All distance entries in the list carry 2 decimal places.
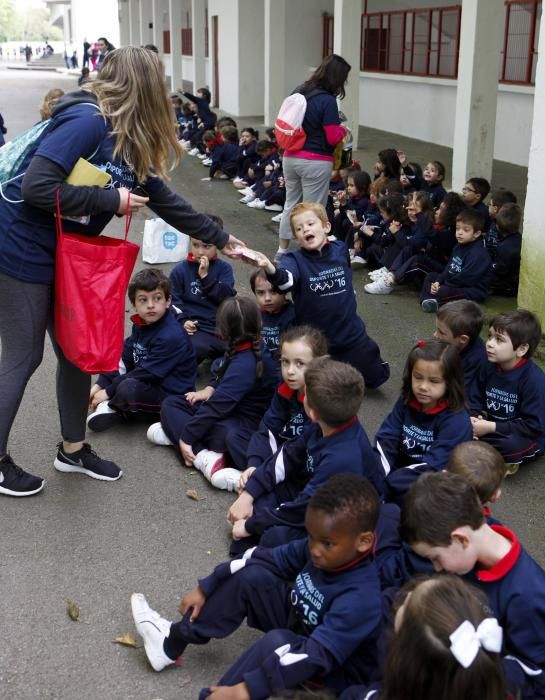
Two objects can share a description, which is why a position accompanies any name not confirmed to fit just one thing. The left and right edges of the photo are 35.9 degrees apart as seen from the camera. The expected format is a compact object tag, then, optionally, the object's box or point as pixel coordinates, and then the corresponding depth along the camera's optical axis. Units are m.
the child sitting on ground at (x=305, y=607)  2.32
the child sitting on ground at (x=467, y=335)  4.09
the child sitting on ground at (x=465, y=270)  6.02
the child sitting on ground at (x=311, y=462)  2.96
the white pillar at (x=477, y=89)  9.10
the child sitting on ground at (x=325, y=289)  4.47
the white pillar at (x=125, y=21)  39.47
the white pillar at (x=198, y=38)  23.65
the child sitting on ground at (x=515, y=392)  3.90
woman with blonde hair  3.09
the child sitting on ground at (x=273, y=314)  4.46
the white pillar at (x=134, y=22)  37.09
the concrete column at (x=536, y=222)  5.43
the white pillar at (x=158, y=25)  30.55
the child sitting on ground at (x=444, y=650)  1.62
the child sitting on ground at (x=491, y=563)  2.22
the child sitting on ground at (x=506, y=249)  6.43
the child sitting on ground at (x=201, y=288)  5.30
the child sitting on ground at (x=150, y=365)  4.41
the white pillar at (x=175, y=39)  25.91
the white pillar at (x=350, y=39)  12.91
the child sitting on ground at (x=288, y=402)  3.50
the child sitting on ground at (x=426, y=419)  3.40
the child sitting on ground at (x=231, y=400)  3.96
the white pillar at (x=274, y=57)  16.09
